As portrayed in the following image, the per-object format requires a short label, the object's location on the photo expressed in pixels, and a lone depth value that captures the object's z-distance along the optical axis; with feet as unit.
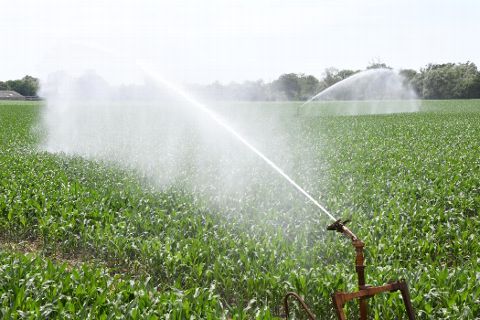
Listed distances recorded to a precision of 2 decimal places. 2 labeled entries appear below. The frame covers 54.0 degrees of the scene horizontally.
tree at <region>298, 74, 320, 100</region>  210.38
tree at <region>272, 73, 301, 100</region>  196.19
